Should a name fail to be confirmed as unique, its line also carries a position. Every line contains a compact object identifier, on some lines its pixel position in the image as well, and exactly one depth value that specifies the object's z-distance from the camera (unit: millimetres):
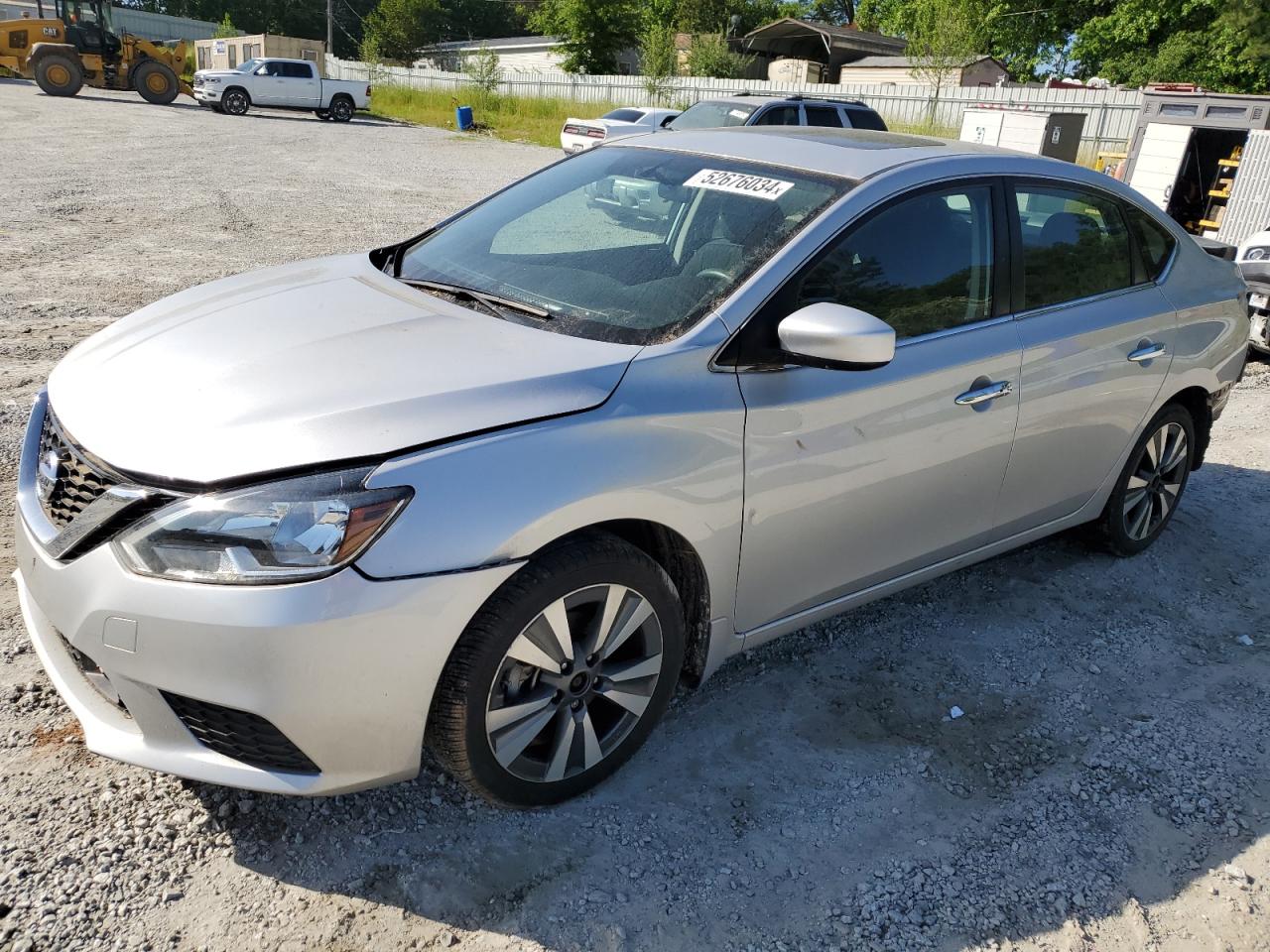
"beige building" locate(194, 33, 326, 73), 48719
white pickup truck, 30766
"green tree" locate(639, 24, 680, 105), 34688
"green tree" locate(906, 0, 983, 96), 32094
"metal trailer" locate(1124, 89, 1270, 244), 11891
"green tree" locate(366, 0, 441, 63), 61406
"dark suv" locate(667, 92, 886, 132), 13805
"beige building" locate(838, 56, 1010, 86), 47125
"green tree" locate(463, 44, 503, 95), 37406
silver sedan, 2115
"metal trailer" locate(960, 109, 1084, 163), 17234
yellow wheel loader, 29766
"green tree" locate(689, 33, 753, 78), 44531
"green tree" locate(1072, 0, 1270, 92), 35594
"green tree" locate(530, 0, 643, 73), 50688
